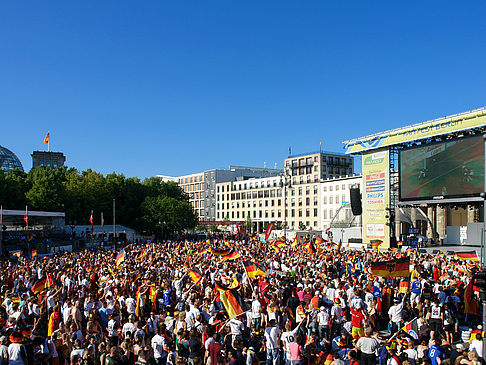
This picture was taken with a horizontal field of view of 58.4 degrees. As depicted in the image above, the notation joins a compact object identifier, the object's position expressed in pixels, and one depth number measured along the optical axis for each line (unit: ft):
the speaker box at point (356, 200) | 158.30
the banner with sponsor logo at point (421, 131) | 115.55
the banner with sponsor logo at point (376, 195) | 144.56
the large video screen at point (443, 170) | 113.50
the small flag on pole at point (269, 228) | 112.57
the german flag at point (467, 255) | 62.02
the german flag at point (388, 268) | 48.39
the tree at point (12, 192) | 195.31
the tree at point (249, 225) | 337.80
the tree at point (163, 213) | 232.53
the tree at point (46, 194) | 201.46
